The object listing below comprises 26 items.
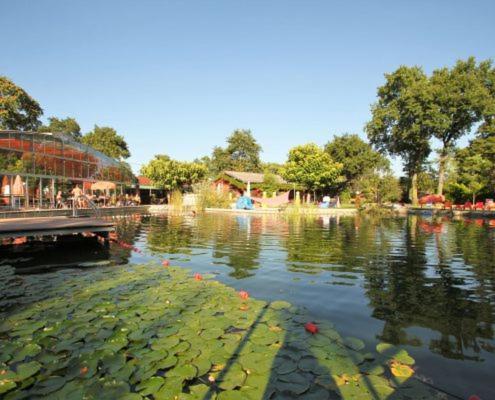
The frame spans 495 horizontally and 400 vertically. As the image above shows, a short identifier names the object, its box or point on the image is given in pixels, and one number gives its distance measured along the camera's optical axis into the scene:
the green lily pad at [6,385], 2.91
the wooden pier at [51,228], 8.89
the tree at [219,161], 57.16
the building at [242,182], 39.53
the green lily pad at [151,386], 2.88
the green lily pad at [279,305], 5.16
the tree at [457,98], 35.91
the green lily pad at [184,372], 3.13
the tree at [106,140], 49.59
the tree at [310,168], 35.97
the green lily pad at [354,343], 3.82
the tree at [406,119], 37.31
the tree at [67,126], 56.16
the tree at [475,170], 26.97
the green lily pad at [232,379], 3.00
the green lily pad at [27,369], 3.10
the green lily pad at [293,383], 2.97
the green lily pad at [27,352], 3.46
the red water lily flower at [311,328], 4.20
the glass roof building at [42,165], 17.69
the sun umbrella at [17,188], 17.12
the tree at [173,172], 35.47
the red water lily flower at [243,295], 5.53
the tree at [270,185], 38.91
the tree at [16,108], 29.66
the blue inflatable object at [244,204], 29.93
